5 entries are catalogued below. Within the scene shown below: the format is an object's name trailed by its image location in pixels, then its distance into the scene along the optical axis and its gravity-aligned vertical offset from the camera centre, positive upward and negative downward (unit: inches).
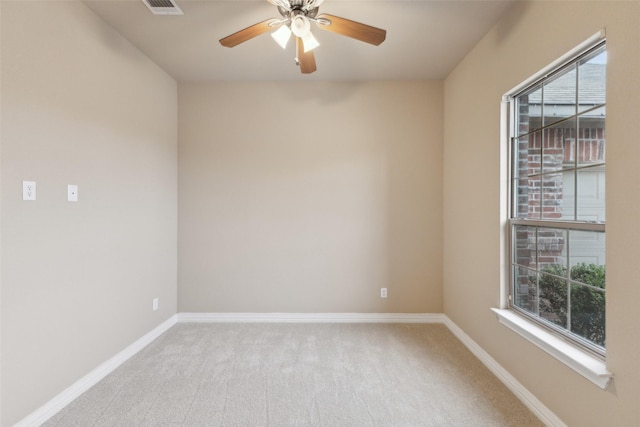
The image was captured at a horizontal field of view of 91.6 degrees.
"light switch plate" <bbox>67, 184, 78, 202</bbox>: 81.0 +4.9
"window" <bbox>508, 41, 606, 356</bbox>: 63.6 +2.6
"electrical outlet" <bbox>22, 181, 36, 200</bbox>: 69.1 +4.8
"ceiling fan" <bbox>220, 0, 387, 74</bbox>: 73.2 +44.6
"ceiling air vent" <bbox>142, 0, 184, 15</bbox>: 83.3 +56.2
